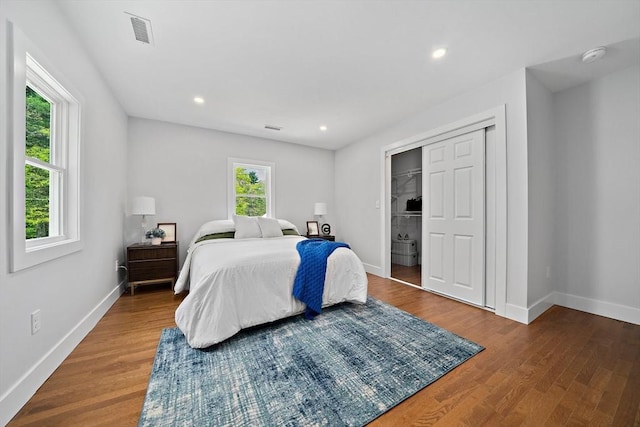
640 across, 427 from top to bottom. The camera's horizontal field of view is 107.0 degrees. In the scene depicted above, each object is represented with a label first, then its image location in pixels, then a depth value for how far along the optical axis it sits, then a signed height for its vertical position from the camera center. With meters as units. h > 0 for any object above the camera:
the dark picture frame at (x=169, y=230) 3.66 -0.26
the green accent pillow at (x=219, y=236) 3.45 -0.33
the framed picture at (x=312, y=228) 4.81 -0.29
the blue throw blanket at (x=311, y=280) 2.37 -0.67
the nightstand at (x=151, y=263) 3.12 -0.68
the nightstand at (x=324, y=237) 4.57 -0.45
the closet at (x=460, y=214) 2.68 +0.00
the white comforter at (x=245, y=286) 1.91 -0.69
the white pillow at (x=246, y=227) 3.57 -0.20
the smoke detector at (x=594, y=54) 2.06 +1.42
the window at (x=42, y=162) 1.29 +0.35
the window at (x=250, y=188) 4.25 +0.49
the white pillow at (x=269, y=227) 3.71 -0.21
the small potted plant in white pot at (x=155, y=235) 3.33 -0.31
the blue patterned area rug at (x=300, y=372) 1.26 -1.06
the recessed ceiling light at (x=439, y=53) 2.11 +1.46
